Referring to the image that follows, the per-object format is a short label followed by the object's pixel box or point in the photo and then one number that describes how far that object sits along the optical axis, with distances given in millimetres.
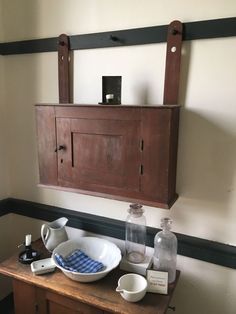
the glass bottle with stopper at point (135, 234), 1320
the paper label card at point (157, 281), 1162
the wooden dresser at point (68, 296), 1090
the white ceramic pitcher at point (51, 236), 1407
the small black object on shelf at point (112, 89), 1212
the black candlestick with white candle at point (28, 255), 1354
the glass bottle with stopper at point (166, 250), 1235
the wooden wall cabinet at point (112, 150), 1107
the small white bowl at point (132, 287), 1088
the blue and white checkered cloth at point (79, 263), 1246
